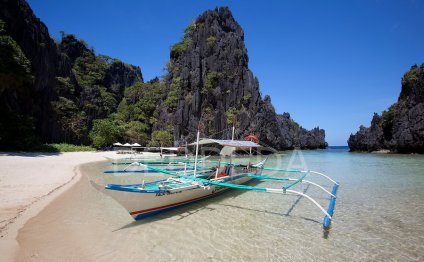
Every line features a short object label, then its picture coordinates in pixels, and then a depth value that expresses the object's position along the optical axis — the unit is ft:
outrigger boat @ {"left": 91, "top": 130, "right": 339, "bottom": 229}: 23.35
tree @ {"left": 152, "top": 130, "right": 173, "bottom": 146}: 155.61
